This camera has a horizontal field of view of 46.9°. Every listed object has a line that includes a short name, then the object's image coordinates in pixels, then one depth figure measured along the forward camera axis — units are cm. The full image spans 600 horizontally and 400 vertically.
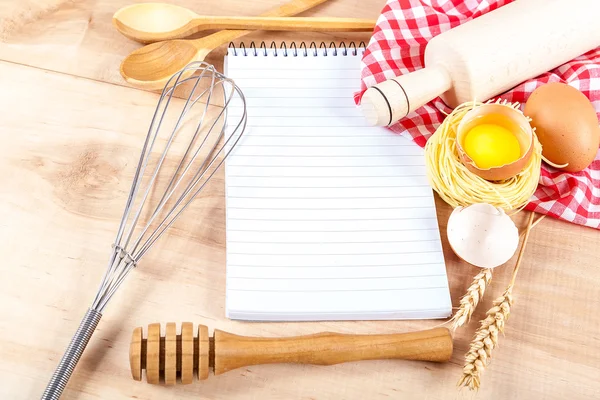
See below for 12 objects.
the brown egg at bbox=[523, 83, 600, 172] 71
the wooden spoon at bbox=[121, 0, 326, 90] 79
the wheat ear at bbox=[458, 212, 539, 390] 61
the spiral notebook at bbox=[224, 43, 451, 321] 66
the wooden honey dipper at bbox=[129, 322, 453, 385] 57
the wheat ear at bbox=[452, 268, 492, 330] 63
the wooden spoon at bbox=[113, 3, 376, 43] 82
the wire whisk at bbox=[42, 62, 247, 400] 66
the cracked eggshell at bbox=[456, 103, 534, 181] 67
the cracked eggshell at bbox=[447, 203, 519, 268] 67
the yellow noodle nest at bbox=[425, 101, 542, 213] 68
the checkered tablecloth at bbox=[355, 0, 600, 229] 73
